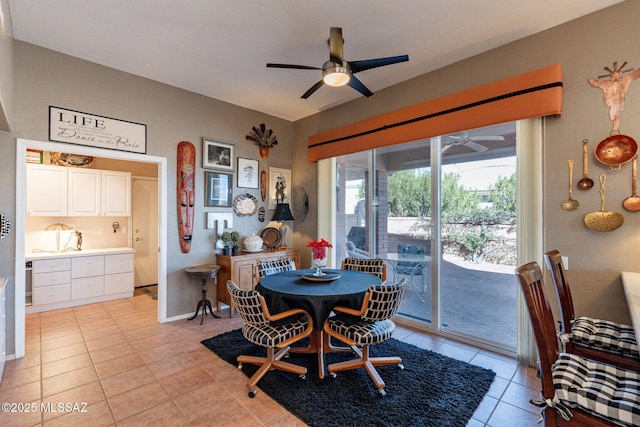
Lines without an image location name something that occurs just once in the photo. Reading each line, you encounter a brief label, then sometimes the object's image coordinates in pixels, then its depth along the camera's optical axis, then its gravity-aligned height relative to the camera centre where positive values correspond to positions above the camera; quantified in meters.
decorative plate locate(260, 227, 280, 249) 4.59 -0.41
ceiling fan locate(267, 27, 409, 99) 2.25 +1.22
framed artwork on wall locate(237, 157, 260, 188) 4.36 +0.62
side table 3.61 -0.81
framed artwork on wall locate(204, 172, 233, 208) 4.03 +0.34
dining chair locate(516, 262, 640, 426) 1.13 -0.77
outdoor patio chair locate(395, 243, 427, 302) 3.48 -0.69
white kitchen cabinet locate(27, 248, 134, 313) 4.05 -1.04
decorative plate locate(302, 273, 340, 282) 2.67 -0.63
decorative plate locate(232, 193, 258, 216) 4.31 +0.12
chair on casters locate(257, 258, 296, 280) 3.10 -0.64
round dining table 2.30 -0.69
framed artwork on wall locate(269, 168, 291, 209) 4.75 +0.46
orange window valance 2.42 +1.05
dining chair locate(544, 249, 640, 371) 1.61 -0.76
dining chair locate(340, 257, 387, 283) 3.24 -0.65
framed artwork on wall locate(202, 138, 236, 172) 3.98 +0.84
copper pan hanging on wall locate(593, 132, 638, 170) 2.14 +0.49
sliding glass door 2.91 -0.16
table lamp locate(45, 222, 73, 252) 4.51 -0.26
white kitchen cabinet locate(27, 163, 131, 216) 4.16 +0.33
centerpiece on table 2.80 -0.43
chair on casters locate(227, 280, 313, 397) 2.16 -0.95
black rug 1.92 -1.40
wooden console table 3.85 -0.81
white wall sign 2.94 +0.91
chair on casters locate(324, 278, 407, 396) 2.15 -0.94
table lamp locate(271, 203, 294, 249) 4.48 -0.04
